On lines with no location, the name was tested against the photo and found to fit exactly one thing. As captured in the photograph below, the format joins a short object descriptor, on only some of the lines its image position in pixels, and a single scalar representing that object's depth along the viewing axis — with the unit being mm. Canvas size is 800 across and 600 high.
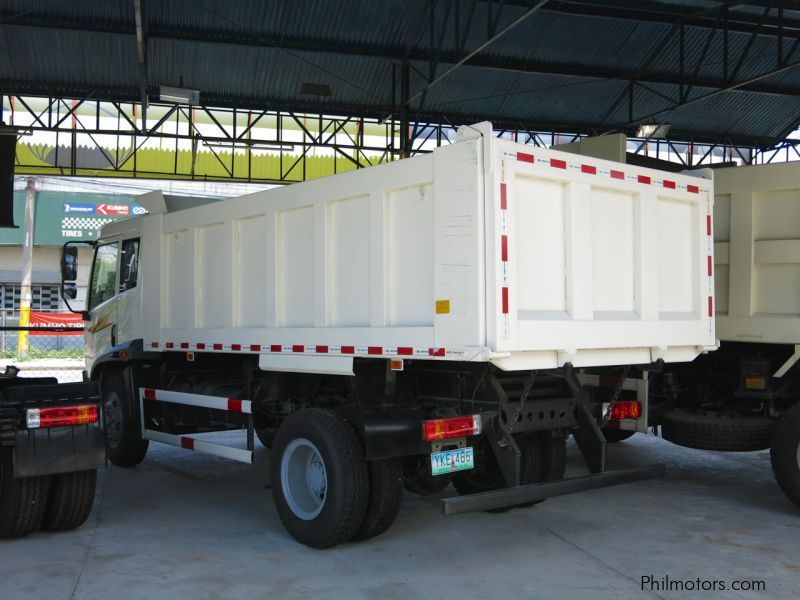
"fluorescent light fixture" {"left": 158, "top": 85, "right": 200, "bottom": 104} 14828
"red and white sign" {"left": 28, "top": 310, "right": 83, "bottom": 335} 22375
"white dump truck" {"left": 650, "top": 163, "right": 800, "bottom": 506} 7488
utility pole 24828
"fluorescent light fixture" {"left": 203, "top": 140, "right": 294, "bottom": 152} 18442
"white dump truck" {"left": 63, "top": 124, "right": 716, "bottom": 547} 5031
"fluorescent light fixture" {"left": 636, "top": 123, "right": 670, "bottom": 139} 17781
